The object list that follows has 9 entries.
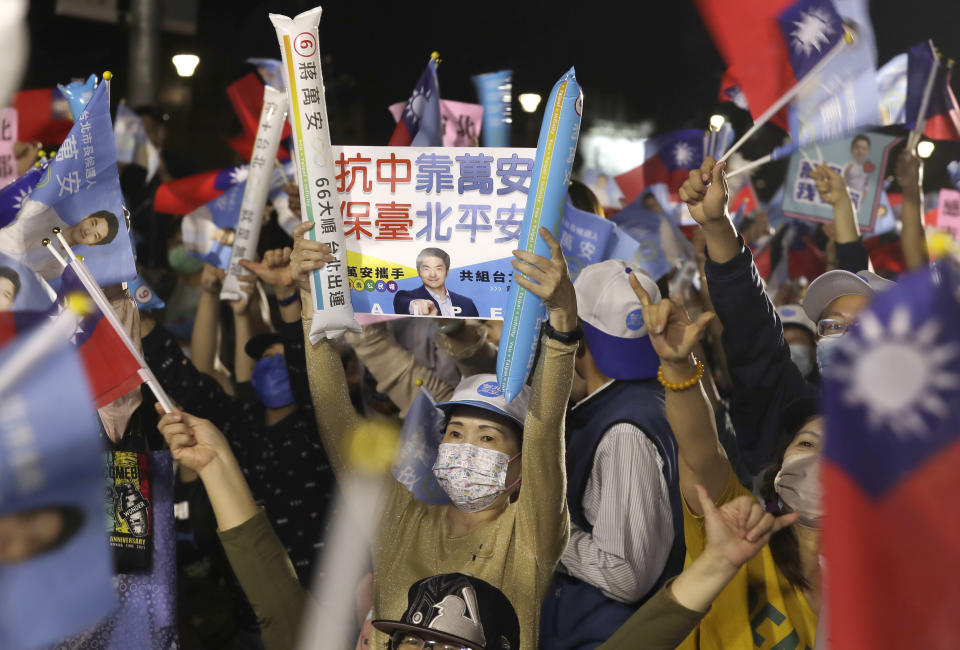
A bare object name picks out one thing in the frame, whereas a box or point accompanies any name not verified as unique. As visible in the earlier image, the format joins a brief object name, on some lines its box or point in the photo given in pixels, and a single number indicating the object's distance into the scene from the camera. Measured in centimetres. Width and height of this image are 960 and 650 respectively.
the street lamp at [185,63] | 984
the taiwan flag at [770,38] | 379
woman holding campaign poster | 301
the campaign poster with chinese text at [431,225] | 345
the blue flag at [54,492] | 226
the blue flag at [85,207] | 332
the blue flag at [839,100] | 402
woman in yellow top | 283
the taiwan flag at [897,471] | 164
